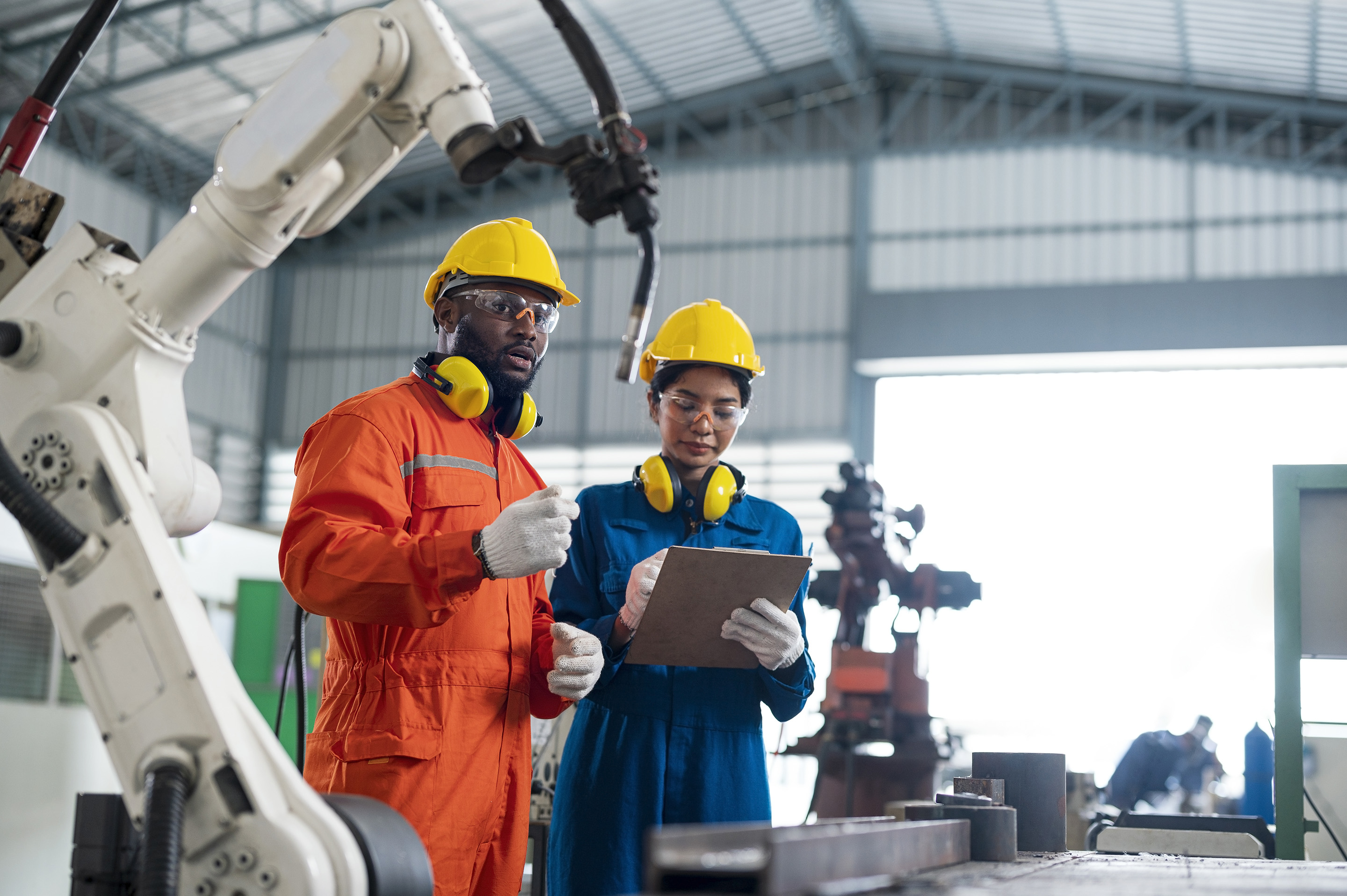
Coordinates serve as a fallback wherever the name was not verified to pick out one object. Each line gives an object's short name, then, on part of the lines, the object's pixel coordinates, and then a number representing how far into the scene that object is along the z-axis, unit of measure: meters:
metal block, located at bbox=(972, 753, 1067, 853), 2.35
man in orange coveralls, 2.12
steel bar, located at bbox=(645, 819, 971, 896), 1.15
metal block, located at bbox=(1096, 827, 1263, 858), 2.88
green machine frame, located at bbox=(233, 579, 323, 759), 6.84
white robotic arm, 1.63
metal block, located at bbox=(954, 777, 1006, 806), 2.30
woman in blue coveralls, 2.70
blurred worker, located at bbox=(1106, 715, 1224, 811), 6.80
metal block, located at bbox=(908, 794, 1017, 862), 1.96
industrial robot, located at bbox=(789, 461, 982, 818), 5.71
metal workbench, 1.50
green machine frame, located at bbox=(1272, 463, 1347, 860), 3.75
